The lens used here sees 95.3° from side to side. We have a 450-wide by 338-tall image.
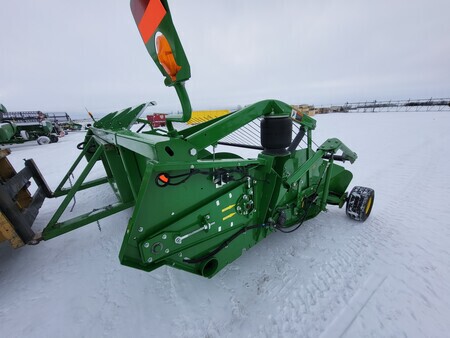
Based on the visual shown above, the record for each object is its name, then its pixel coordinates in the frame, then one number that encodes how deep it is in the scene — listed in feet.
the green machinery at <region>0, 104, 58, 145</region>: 34.68
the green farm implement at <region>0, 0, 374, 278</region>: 4.37
